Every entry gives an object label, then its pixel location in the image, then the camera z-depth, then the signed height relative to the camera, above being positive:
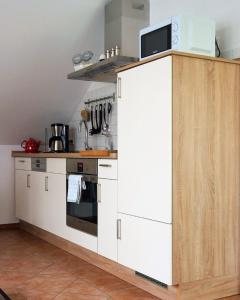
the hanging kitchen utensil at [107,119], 4.15 +0.33
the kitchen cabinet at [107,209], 2.94 -0.42
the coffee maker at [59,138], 4.52 +0.15
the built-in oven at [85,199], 3.25 -0.39
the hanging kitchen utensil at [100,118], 4.29 +0.35
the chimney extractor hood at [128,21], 3.66 +1.17
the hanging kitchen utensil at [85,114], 4.45 +0.40
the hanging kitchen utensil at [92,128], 4.34 +0.25
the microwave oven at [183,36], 2.51 +0.72
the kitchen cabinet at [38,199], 4.19 -0.49
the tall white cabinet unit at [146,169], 2.40 -0.11
